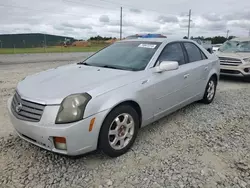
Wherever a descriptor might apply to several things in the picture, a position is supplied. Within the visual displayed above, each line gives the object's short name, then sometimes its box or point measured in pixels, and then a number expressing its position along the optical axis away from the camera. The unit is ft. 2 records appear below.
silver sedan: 8.02
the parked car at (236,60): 25.21
